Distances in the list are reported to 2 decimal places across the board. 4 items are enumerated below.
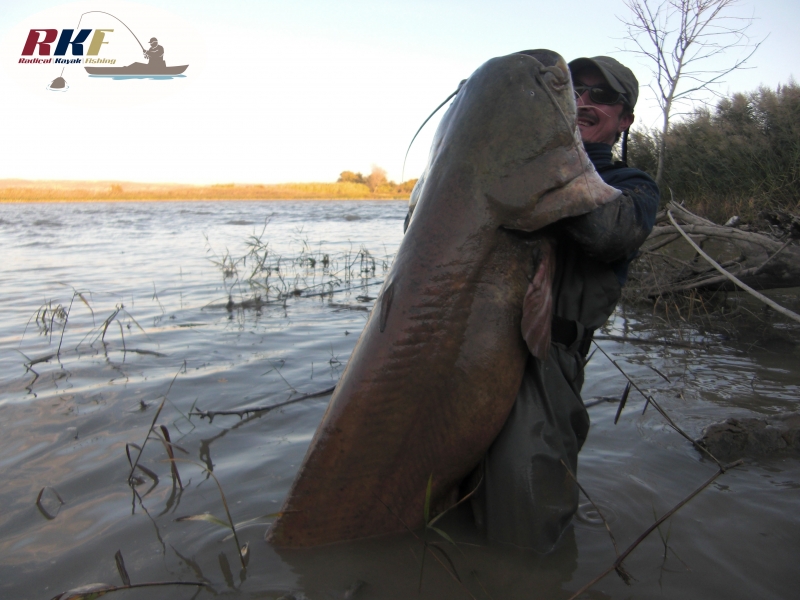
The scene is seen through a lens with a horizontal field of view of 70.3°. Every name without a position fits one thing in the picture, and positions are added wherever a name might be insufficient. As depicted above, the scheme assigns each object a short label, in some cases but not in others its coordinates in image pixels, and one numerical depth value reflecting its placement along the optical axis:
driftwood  5.34
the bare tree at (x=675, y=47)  9.20
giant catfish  1.88
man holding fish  1.96
